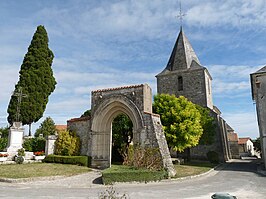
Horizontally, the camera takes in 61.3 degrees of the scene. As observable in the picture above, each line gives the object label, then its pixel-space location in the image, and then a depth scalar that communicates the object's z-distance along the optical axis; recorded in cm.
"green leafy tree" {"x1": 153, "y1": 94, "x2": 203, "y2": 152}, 1636
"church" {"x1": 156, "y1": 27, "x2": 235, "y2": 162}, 2444
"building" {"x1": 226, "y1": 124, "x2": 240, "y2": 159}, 3403
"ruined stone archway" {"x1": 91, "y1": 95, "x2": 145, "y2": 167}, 1401
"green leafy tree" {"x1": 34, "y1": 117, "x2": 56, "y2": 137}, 3199
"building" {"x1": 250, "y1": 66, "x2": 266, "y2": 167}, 1471
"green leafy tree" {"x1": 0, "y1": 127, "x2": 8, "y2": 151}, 2024
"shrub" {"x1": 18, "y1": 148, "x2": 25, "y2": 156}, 1555
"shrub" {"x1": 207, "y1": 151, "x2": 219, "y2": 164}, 2014
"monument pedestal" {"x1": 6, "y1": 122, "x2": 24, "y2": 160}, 1675
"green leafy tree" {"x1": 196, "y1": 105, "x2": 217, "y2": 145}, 2136
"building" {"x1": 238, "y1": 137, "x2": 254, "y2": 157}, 4462
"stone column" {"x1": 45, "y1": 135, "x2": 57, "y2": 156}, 1556
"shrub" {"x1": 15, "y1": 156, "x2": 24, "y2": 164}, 1443
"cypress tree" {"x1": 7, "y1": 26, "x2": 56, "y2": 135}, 2438
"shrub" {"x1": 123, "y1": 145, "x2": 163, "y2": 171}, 1041
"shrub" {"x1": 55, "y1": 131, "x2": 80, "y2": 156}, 1459
